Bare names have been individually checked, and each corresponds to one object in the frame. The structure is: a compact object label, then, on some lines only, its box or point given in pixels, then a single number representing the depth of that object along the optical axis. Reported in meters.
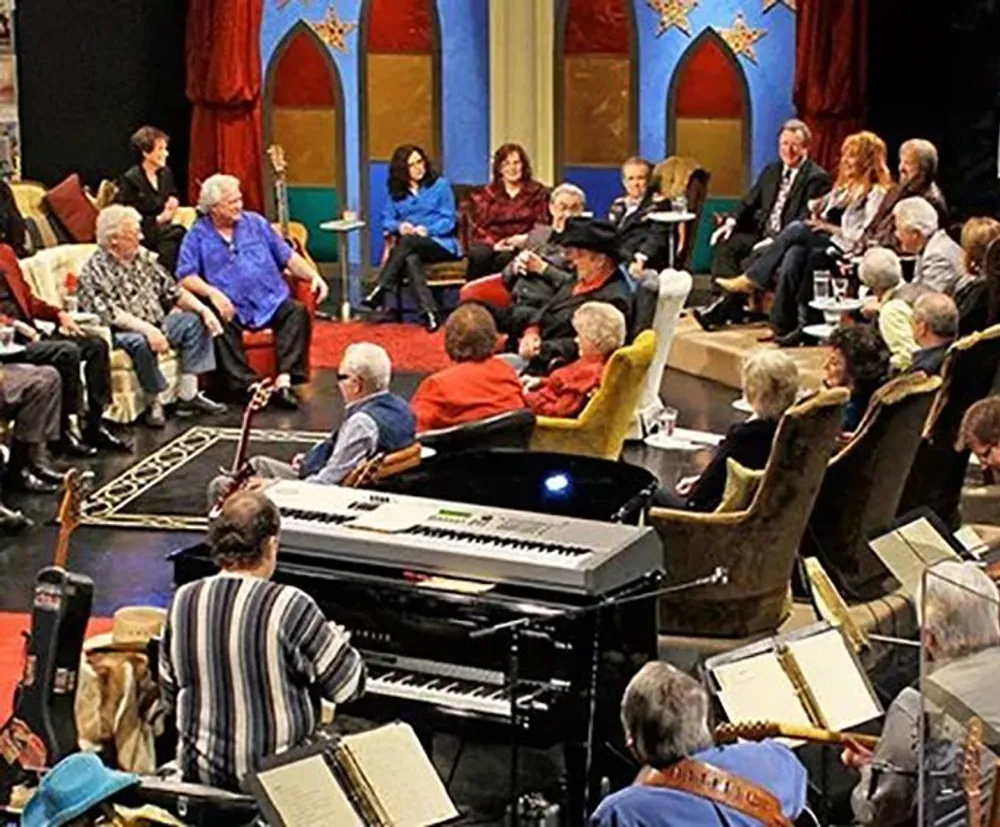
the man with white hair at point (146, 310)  10.33
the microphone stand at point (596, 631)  5.47
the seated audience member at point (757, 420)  6.99
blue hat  4.50
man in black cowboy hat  9.44
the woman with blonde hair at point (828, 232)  11.26
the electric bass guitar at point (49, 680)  5.47
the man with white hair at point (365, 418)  7.07
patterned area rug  8.87
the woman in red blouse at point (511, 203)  12.47
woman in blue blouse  12.61
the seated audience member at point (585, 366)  8.38
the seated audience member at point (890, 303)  9.10
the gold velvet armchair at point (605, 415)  8.18
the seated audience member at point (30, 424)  9.27
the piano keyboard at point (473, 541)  5.61
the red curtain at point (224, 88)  13.43
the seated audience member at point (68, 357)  9.77
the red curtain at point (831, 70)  13.11
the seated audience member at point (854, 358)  7.74
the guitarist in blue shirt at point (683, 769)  4.26
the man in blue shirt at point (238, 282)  10.86
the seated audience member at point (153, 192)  11.66
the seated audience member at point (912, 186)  11.11
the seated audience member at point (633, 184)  12.21
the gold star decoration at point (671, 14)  13.76
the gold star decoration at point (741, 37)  13.69
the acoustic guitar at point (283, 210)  12.27
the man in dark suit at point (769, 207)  11.98
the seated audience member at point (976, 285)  9.54
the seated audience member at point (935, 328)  8.16
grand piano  5.56
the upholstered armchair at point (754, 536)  6.78
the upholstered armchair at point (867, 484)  7.30
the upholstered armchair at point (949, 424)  7.95
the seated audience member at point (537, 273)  10.83
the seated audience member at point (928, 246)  9.97
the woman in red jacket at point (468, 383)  7.82
